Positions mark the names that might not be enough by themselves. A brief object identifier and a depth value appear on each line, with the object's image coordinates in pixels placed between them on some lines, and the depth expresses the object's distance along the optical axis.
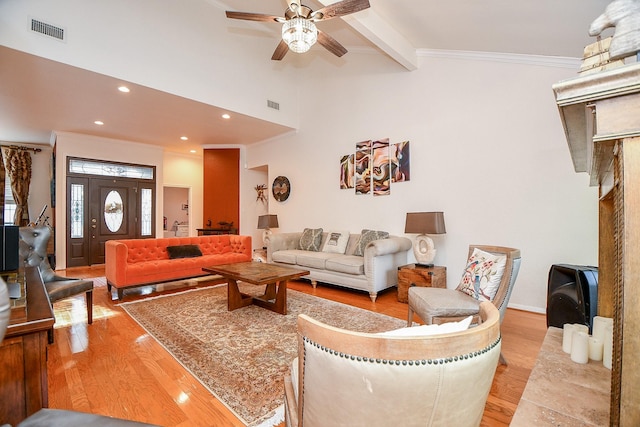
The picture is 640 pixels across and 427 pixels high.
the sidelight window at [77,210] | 6.34
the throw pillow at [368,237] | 4.51
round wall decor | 6.50
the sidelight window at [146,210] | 7.35
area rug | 1.82
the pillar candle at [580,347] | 1.28
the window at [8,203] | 7.21
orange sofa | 3.82
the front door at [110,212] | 6.61
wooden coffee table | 3.11
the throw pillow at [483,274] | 2.21
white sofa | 3.84
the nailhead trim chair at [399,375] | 0.67
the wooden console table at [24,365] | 1.08
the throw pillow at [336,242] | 4.89
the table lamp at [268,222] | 6.35
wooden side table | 3.61
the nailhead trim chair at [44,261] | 2.79
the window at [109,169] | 6.41
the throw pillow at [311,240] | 5.18
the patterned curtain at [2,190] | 7.06
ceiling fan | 2.52
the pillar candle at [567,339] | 1.40
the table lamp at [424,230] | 3.72
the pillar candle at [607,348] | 1.23
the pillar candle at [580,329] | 1.35
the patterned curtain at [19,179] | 7.21
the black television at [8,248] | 1.82
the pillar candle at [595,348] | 1.29
